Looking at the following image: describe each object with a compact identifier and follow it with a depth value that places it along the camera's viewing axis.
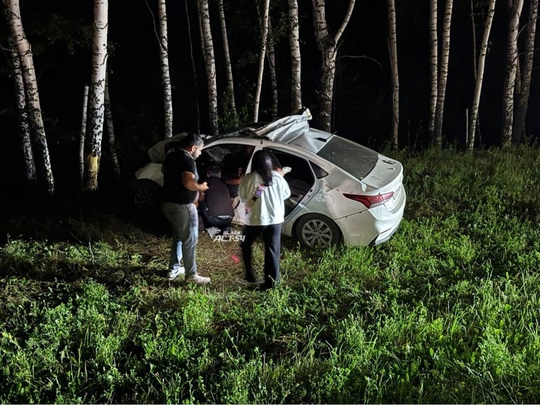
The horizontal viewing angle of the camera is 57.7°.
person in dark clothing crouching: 6.44
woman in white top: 5.37
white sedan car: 6.40
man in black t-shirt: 5.35
